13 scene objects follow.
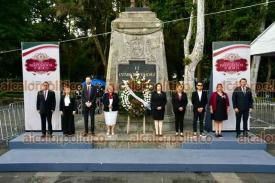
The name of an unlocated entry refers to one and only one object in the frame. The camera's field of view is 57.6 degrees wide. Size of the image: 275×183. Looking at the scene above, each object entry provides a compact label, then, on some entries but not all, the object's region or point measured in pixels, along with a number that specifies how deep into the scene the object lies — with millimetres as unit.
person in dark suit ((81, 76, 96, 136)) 6964
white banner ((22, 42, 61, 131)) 7382
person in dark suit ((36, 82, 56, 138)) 6997
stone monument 7373
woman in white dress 6876
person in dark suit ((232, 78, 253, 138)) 6927
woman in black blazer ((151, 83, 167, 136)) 6778
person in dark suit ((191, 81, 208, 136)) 6862
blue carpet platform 5543
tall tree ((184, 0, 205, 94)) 12823
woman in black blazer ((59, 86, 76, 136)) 6983
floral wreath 7108
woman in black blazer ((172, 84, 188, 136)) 6829
